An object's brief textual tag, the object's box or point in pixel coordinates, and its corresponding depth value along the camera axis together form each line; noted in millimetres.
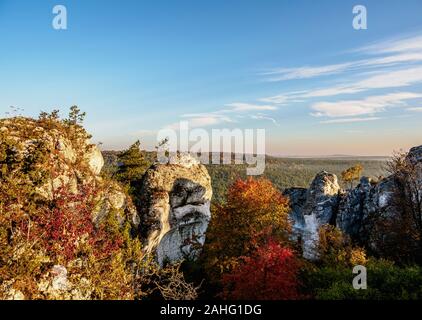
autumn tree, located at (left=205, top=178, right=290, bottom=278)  31203
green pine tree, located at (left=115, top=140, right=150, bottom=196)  29078
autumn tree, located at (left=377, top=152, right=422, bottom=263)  30391
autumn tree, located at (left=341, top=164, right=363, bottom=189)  70062
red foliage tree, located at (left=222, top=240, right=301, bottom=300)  20406
